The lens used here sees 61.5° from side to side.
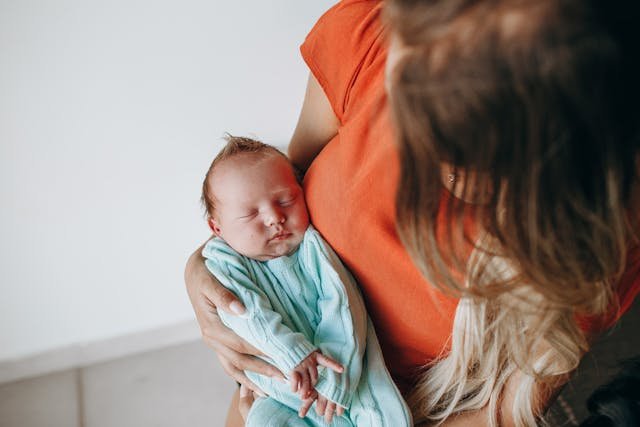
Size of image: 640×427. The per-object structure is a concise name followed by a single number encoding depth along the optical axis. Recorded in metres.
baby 0.74
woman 0.40
